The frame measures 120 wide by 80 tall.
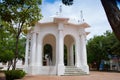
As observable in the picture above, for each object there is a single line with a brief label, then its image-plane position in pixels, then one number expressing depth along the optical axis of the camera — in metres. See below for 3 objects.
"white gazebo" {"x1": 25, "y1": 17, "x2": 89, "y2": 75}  9.27
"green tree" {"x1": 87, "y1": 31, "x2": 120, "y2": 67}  16.13
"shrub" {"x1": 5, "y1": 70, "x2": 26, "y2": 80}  6.11
